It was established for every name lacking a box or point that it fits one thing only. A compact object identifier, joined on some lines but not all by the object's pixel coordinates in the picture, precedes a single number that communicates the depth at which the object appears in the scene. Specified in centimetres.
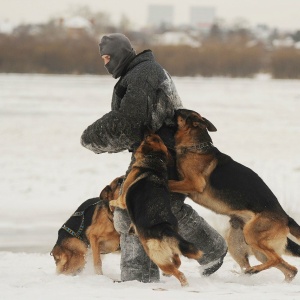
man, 1004
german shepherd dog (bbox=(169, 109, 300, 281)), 1034
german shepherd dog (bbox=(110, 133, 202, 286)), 941
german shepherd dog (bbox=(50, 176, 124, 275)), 1185
